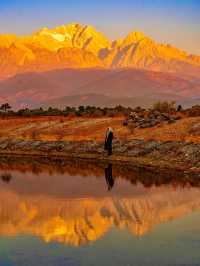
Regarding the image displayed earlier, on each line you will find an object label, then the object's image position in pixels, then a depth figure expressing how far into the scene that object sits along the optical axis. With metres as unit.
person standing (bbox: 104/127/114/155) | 54.31
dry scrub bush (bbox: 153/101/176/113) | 76.50
